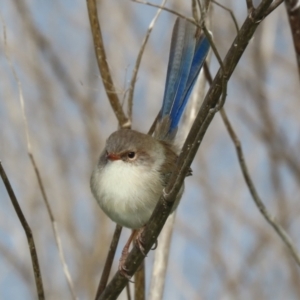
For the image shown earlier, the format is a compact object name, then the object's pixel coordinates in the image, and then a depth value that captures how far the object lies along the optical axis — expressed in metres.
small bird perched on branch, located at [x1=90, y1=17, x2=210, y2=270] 4.53
